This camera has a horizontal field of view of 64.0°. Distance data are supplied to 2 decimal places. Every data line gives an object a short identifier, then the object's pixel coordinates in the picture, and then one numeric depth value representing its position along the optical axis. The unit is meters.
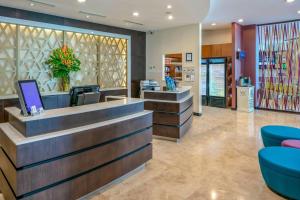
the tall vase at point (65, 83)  6.70
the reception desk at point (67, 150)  2.19
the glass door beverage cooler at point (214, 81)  9.47
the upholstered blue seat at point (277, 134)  3.89
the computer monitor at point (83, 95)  3.15
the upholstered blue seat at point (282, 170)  2.62
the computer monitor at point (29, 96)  2.34
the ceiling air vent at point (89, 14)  6.21
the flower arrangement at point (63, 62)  6.36
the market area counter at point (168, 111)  5.04
